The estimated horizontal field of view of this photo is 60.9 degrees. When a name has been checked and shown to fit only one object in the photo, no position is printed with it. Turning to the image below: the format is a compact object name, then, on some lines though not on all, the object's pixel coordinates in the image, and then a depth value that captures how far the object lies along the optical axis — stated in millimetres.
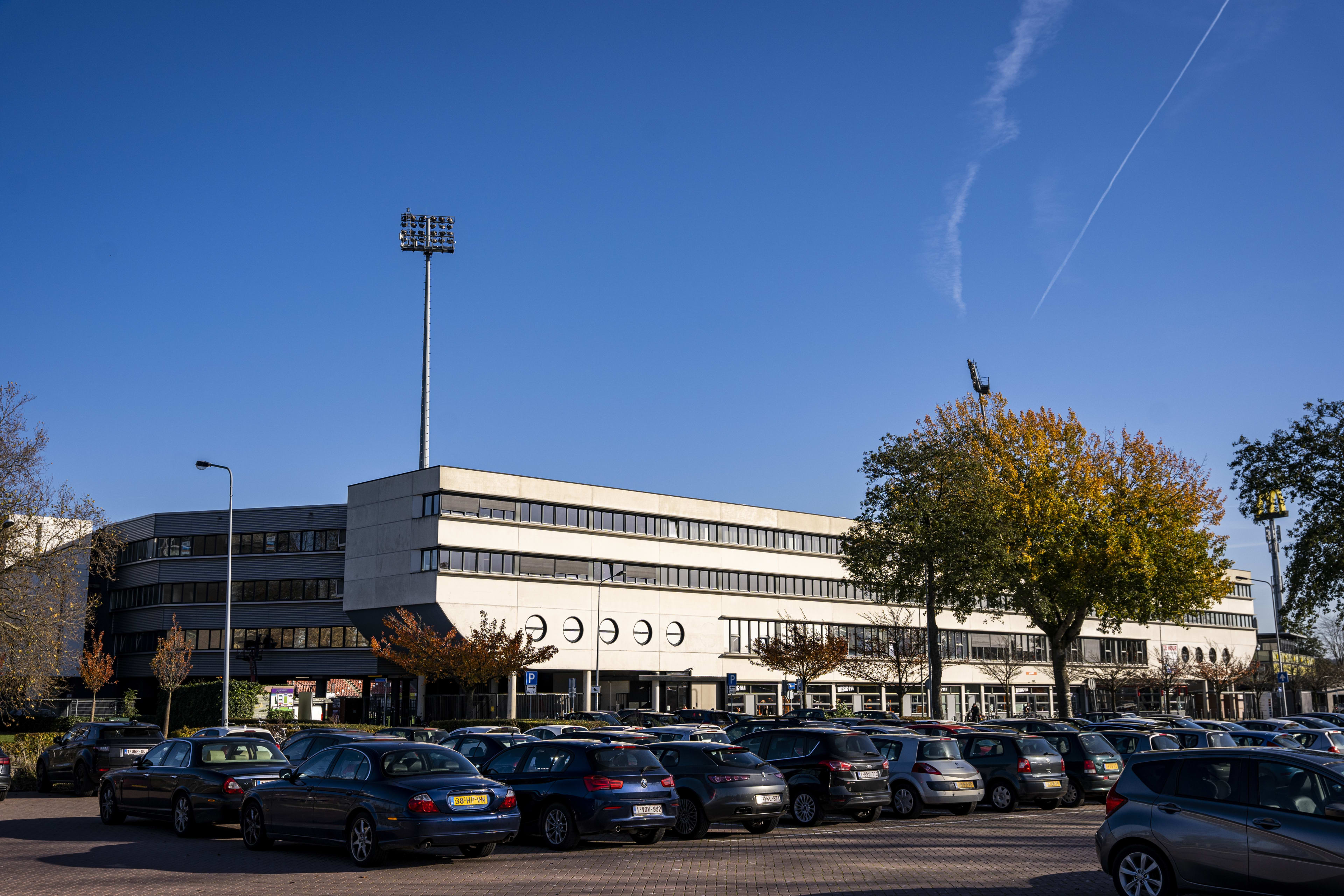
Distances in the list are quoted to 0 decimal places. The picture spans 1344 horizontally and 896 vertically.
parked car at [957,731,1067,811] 21281
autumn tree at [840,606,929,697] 61594
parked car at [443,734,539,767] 19422
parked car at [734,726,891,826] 18922
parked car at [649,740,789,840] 17156
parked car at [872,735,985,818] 20109
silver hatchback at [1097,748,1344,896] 9828
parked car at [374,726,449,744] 28662
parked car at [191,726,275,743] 26139
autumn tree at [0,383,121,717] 33969
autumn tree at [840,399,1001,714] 40906
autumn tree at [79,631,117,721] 61594
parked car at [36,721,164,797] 24469
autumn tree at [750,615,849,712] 59406
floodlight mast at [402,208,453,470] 79438
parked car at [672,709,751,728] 40812
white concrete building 59312
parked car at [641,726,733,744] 25641
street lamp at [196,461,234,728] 39219
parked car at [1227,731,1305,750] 23328
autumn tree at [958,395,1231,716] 44656
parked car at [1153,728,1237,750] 23219
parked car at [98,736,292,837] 16984
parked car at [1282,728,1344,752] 26016
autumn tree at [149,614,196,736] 56844
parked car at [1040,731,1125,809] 22578
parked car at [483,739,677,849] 15594
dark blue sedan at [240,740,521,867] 13656
